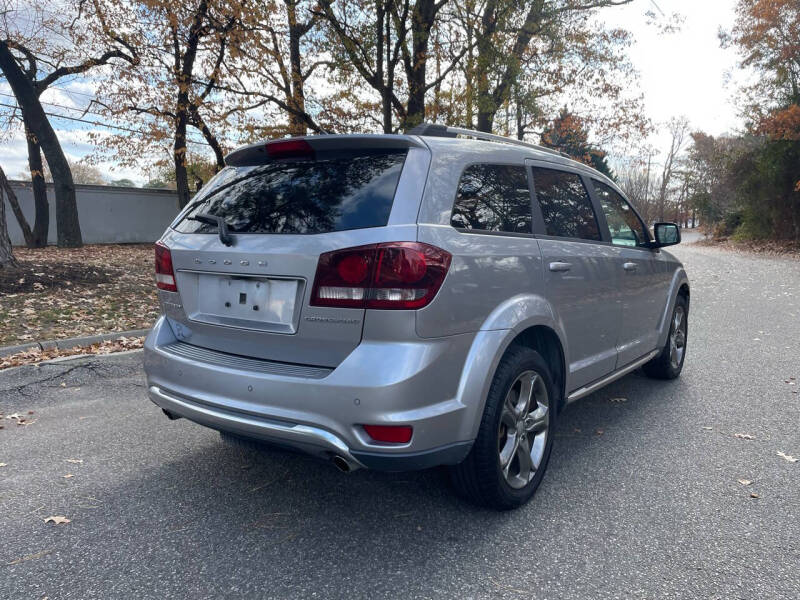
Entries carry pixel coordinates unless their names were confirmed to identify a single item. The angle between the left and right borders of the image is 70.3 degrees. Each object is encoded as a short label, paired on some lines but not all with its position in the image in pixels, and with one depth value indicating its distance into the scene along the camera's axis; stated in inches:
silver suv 89.9
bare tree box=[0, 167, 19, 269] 346.6
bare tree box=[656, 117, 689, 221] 2903.5
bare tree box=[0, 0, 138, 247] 603.5
